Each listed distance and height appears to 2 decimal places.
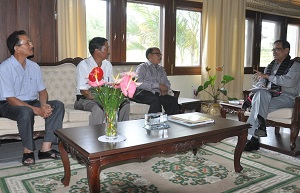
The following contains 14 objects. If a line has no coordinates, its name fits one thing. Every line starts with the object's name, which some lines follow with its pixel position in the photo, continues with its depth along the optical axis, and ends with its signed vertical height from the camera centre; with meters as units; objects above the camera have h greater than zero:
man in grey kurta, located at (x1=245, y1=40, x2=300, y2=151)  3.18 -0.23
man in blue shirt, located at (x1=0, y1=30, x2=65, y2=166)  2.67 -0.30
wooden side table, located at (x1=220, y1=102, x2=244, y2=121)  3.50 -0.47
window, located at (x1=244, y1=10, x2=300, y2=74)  6.18 +0.76
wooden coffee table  1.74 -0.47
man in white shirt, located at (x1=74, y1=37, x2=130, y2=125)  3.14 -0.08
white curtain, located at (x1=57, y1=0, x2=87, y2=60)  3.89 +0.53
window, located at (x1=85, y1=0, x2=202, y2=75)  4.39 +0.63
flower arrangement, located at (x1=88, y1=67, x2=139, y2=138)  1.80 -0.14
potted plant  4.88 -0.35
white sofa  3.49 -0.18
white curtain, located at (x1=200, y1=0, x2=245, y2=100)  5.27 +0.54
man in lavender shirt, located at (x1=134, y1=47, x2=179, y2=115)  3.65 -0.23
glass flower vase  1.95 -0.36
